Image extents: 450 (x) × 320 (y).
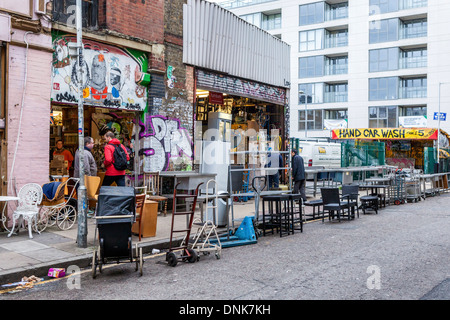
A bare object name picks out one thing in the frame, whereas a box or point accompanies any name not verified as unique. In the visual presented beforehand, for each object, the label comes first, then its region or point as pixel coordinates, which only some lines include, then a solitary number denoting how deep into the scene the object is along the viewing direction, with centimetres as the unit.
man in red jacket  982
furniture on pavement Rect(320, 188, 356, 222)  1144
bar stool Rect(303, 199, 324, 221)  1164
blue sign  3066
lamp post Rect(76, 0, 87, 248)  764
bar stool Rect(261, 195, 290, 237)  934
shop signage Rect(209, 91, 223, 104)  1555
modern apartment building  4125
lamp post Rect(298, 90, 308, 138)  4553
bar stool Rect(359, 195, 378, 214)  1322
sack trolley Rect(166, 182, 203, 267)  681
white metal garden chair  864
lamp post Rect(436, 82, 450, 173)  2307
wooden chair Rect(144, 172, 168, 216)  1212
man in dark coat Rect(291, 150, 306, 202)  1427
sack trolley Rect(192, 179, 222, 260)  727
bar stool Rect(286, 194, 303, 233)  954
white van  2736
